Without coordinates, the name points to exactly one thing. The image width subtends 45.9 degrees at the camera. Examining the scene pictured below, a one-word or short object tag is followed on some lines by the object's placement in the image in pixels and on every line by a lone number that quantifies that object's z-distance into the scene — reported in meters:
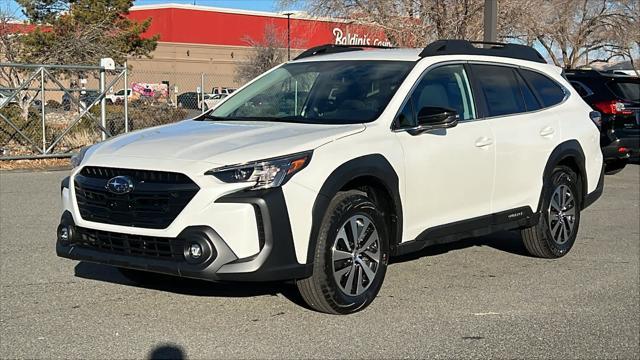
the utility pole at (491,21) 13.14
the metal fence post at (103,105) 15.85
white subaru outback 4.67
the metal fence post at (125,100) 15.97
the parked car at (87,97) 16.00
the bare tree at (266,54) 51.51
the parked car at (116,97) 21.40
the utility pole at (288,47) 49.82
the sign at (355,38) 21.00
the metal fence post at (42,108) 14.65
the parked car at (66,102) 16.46
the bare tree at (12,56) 16.31
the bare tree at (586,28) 33.90
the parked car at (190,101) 30.68
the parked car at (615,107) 12.84
